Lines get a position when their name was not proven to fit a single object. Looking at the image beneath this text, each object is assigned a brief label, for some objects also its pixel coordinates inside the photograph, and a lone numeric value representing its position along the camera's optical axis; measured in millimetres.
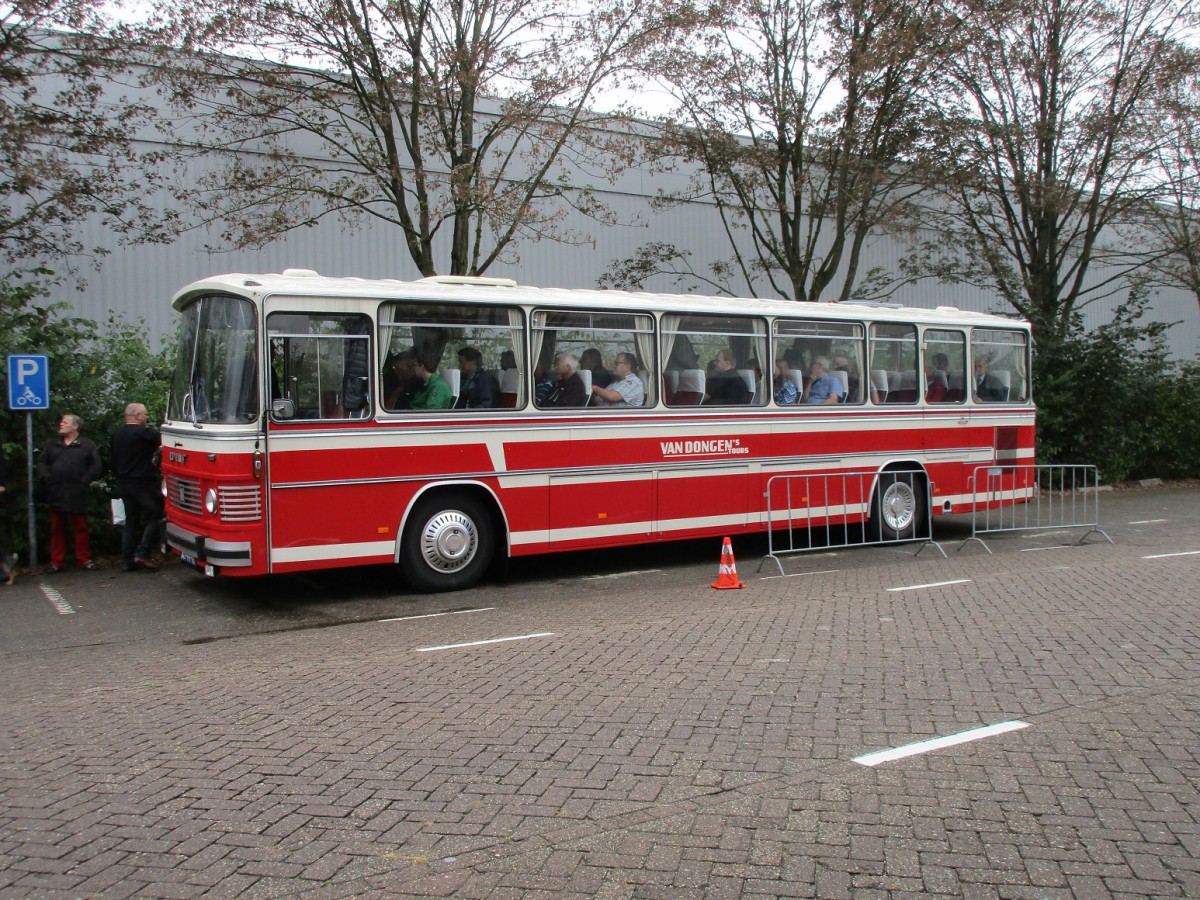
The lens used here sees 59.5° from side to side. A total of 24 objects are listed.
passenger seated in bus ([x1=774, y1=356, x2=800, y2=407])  12773
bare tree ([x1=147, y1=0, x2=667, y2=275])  14781
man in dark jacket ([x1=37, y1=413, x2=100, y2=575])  11609
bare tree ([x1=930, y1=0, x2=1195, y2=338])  20391
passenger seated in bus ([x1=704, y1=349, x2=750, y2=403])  12227
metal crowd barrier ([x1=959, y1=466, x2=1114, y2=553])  14375
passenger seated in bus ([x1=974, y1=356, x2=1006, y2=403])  14844
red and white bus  9359
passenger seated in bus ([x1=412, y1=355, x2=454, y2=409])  10148
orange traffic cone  10398
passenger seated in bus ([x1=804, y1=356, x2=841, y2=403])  13086
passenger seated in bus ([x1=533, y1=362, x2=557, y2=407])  10891
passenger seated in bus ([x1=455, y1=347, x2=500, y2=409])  10445
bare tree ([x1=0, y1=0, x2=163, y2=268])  12938
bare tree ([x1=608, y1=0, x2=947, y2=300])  18016
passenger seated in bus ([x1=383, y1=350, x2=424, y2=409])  9945
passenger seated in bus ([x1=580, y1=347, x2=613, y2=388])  11336
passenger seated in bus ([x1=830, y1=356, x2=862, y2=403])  13383
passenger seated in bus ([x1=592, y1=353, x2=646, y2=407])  11432
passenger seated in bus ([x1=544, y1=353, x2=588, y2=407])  11055
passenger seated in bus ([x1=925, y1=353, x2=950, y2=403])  14258
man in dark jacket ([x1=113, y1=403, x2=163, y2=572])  11719
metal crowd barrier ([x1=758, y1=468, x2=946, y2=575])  12664
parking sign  11391
